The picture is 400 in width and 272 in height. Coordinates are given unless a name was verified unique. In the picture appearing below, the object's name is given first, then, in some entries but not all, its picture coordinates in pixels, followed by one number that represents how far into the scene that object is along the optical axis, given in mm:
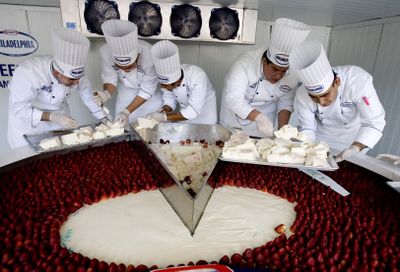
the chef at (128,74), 2270
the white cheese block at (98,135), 1977
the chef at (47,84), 1986
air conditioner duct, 2689
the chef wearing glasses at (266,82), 2048
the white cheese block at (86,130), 1936
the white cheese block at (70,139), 1837
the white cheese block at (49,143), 1768
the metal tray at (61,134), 1811
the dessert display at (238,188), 1059
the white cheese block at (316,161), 1555
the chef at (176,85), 2217
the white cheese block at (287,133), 1824
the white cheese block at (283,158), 1585
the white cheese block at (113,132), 2055
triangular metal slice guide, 1251
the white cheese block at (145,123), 2131
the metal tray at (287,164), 1548
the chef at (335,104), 1708
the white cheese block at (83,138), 1882
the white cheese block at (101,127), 2059
